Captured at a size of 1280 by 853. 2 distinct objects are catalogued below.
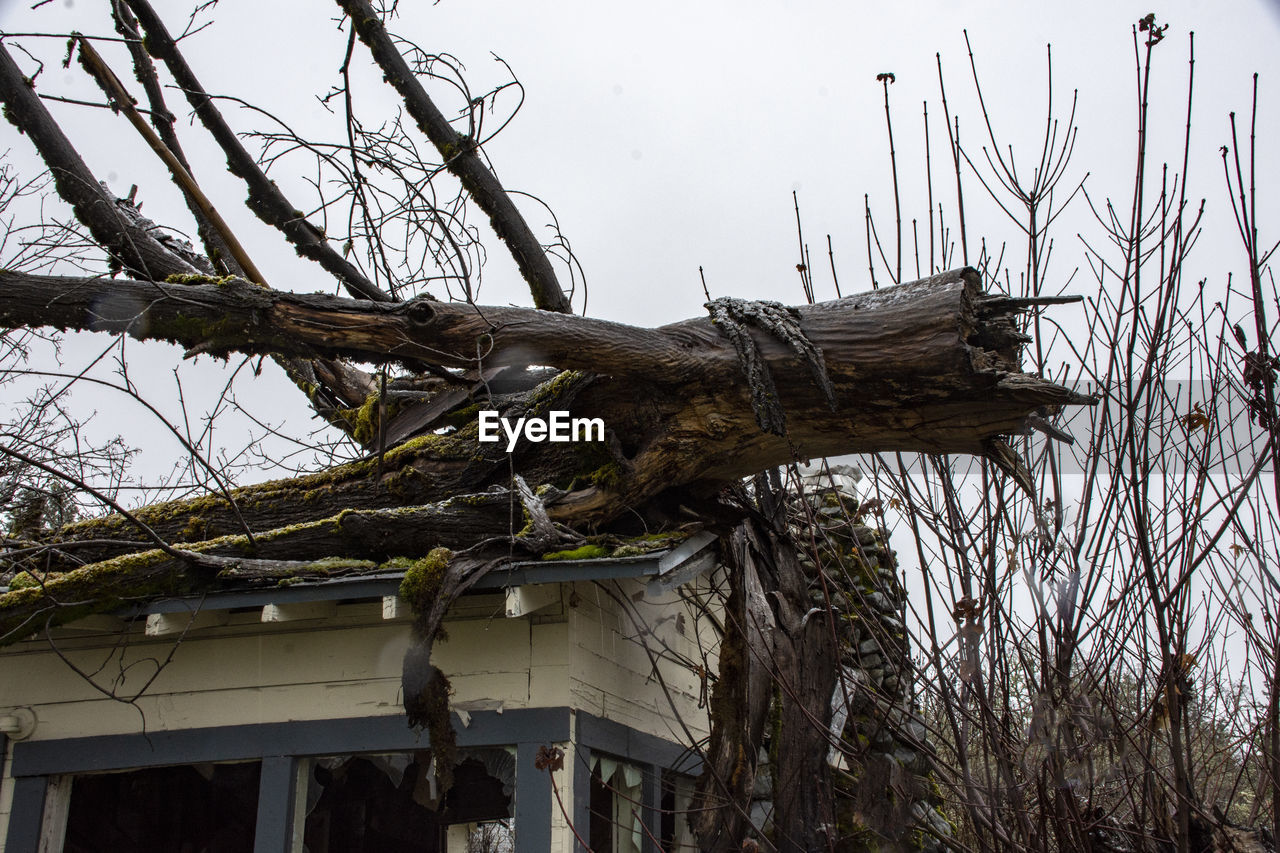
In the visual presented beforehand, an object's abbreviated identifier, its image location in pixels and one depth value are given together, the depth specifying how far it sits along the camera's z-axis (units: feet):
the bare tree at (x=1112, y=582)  11.20
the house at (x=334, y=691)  15.35
